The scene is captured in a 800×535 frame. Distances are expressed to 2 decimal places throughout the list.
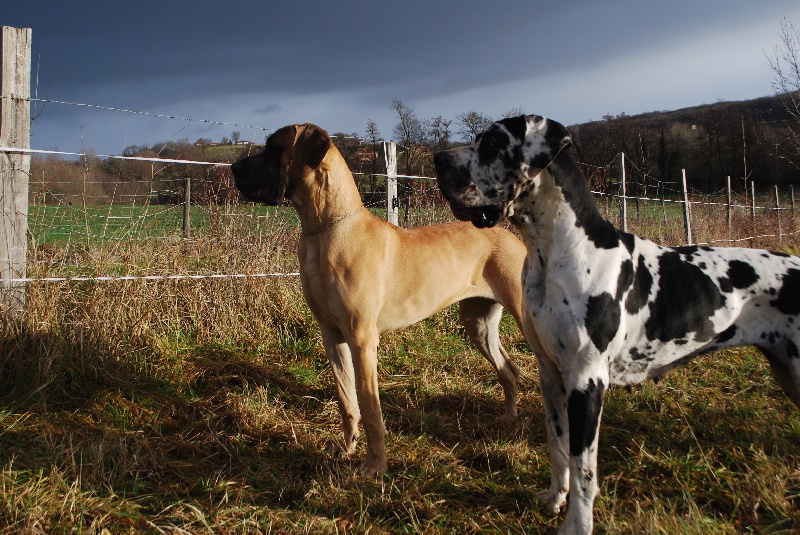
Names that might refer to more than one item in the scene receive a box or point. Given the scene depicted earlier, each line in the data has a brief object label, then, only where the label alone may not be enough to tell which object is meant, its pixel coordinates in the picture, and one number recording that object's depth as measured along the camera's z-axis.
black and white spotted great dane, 2.65
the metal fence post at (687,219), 11.73
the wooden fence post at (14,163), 4.36
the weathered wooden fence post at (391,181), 6.63
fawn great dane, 3.51
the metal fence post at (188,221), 6.08
